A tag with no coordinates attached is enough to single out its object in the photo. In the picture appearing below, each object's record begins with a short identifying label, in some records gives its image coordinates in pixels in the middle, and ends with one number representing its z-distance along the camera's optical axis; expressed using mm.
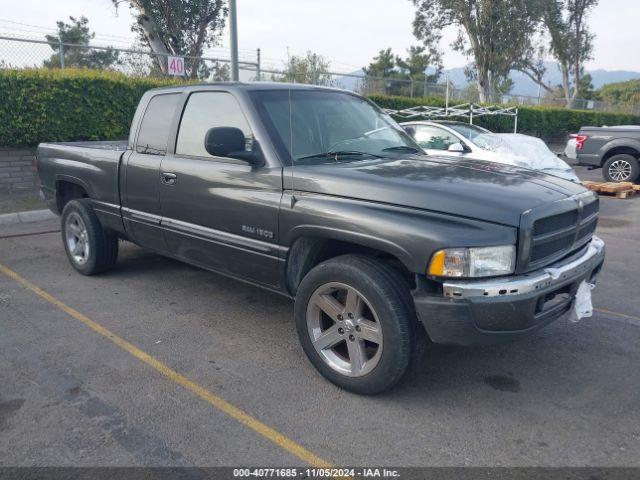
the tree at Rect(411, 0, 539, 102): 29000
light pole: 11695
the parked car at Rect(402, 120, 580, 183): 9844
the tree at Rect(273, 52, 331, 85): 17044
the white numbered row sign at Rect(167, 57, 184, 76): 13602
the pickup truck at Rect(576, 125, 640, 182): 12648
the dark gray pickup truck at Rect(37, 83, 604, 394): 2955
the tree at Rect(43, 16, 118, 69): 11852
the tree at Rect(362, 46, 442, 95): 57272
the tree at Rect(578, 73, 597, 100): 60547
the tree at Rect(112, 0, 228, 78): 19547
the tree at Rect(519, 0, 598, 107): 33531
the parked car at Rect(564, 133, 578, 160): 13312
